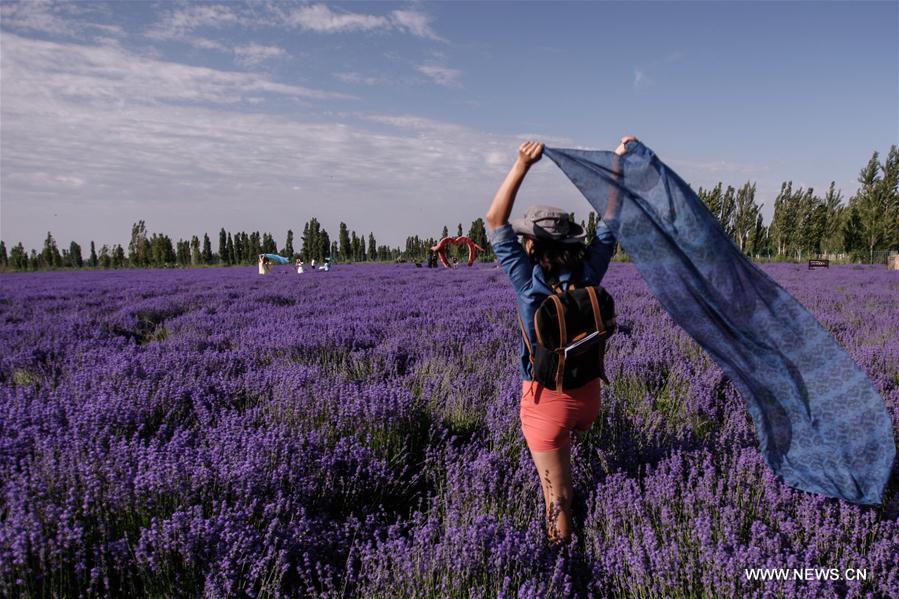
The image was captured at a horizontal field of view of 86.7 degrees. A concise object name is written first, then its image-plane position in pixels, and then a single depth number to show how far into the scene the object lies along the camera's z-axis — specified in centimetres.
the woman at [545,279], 192
